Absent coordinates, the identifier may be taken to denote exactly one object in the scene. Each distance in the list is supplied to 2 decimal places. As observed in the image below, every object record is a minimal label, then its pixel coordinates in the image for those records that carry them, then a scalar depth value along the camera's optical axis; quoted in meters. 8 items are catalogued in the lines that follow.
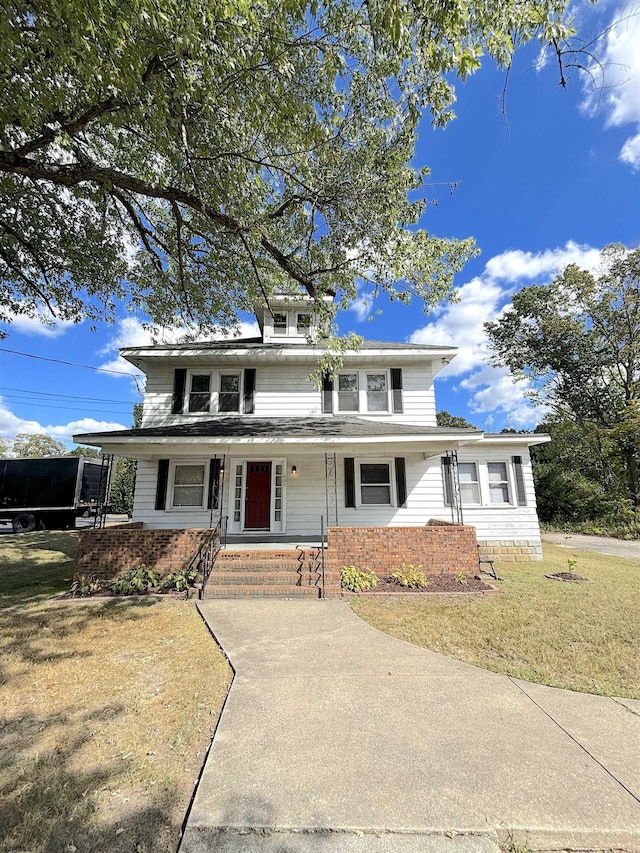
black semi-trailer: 16.53
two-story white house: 10.30
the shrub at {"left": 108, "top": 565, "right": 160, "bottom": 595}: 7.38
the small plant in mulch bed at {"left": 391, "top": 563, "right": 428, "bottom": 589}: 7.57
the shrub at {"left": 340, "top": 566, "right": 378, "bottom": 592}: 7.49
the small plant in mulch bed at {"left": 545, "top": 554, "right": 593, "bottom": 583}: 8.45
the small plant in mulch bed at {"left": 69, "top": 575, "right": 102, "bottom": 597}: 7.27
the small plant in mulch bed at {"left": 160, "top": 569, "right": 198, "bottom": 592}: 7.37
